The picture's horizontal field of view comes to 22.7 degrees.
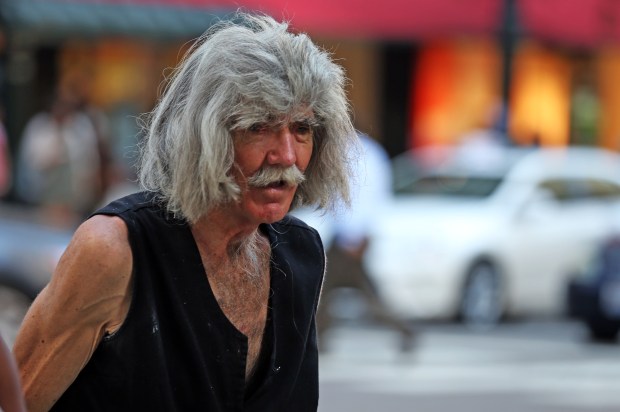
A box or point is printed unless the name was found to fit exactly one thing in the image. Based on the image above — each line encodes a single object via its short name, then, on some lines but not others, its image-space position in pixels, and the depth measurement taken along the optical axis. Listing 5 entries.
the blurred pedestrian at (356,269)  12.46
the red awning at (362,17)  18.73
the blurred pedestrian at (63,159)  14.91
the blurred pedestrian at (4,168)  16.78
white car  14.81
